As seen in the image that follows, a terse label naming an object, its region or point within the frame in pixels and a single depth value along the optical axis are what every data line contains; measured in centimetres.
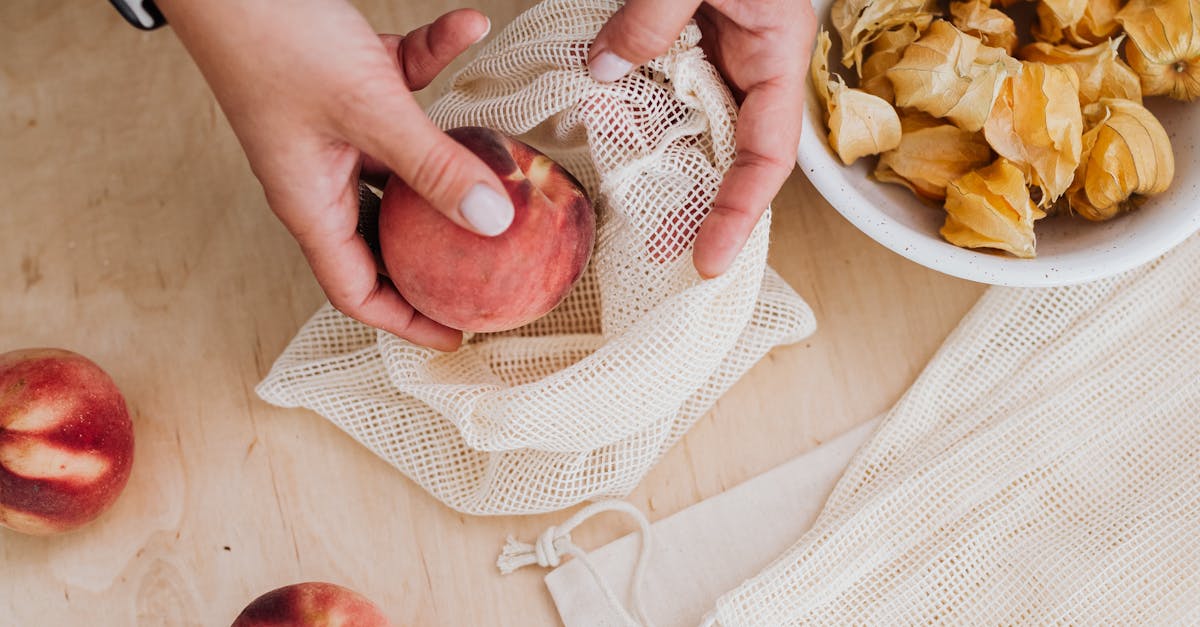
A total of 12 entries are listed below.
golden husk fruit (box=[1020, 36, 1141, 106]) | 66
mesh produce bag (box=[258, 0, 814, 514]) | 62
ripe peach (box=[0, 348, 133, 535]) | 64
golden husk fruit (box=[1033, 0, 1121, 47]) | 68
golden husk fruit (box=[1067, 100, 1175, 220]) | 64
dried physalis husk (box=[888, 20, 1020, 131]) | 63
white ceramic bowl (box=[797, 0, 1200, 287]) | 63
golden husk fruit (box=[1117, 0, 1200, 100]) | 65
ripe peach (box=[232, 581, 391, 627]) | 61
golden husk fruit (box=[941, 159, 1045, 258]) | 63
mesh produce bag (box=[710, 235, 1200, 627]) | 67
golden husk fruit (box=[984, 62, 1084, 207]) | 64
